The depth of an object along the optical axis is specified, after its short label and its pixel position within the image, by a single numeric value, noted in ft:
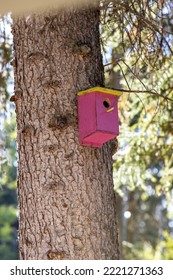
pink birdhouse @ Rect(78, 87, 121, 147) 20.96
